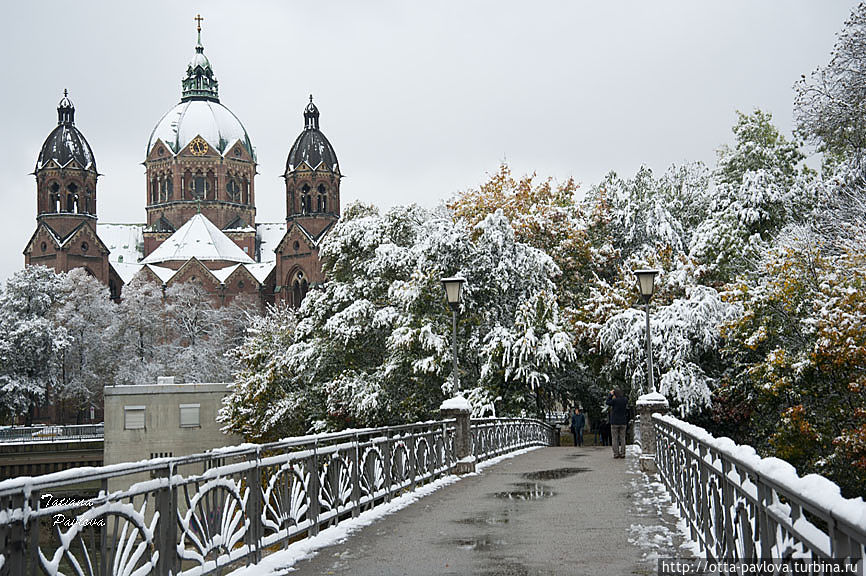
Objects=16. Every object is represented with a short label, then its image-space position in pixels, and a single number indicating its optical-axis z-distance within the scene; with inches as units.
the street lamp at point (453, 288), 759.7
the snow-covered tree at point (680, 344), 1296.8
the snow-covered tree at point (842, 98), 970.1
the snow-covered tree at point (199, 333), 2869.1
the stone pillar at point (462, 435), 736.3
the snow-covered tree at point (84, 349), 2839.6
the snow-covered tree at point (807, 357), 954.1
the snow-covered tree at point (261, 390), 1654.8
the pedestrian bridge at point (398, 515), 223.5
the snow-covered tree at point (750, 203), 1496.1
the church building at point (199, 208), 3727.9
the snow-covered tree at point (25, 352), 2613.2
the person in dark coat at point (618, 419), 898.7
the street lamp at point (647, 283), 810.2
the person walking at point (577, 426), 1384.1
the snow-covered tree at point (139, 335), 2832.2
